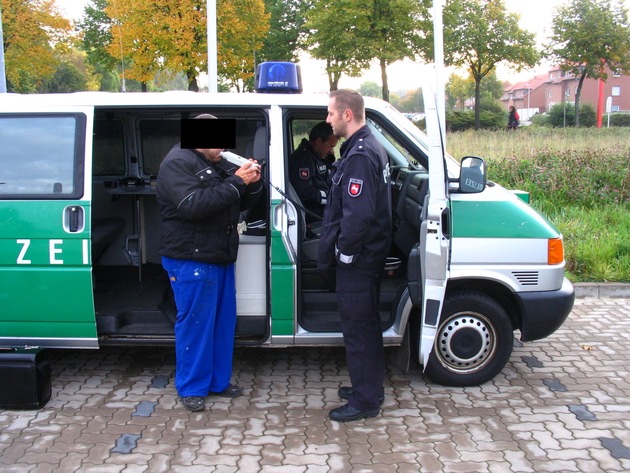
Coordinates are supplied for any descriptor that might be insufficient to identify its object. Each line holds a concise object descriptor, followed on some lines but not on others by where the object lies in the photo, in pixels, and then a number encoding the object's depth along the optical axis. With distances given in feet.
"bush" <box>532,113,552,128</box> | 134.86
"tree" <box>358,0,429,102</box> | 74.49
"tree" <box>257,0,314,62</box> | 109.36
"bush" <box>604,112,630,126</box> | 140.15
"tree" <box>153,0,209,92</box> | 64.13
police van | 13.74
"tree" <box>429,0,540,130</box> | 95.96
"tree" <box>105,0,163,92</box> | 62.41
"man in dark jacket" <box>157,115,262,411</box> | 12.83
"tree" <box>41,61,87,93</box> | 151.12
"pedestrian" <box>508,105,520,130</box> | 76.55
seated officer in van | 17.65
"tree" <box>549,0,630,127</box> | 93.50
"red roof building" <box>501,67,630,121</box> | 244.87
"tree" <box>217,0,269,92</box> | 68.80
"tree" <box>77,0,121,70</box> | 103.09
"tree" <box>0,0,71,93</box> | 74.64
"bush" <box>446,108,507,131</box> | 101.81
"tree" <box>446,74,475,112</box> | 184.14
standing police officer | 12.05
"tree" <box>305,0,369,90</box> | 75.87
